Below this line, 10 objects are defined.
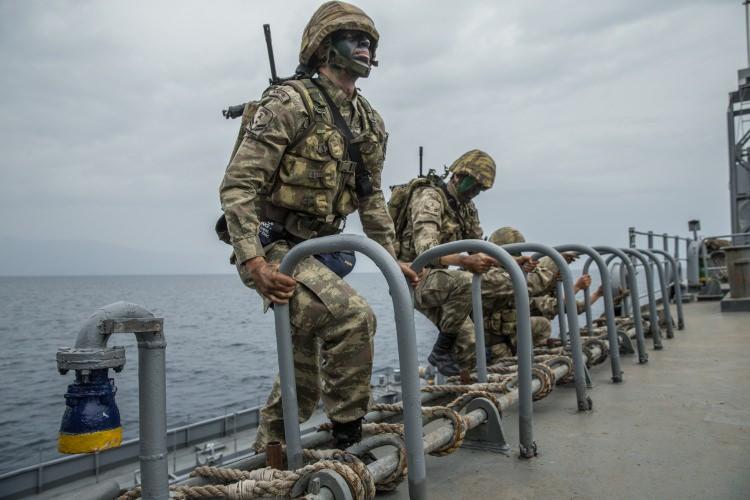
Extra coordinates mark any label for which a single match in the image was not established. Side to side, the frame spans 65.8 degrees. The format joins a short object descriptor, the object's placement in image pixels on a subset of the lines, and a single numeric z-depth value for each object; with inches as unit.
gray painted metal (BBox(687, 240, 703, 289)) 387.9
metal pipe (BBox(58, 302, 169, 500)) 56.3
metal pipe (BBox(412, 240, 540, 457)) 97.1
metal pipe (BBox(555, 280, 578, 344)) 187.9
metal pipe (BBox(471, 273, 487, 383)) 127.2
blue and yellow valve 51.5
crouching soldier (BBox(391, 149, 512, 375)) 178.2
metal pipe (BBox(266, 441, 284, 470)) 78.9
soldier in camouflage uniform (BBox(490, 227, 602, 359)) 211.3
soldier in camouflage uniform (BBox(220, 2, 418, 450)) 87.2
